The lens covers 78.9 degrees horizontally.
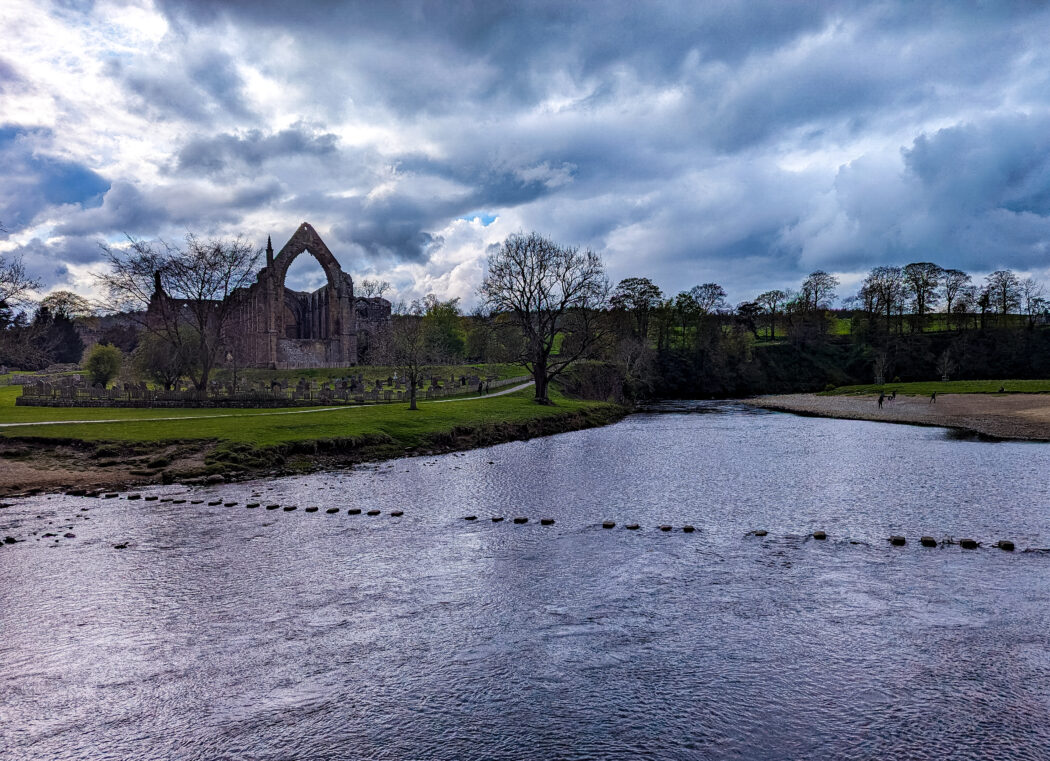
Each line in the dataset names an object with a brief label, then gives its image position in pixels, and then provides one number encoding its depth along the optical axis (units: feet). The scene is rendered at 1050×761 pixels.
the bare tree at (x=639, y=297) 331.77
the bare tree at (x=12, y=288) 97.91
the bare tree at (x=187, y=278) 150.92
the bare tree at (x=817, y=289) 401.70
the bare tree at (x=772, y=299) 436.76
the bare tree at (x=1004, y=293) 353.51
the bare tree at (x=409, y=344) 140.67
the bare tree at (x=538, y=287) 166.40
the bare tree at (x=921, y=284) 357.20
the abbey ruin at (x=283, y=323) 264.31
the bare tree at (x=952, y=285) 359.05
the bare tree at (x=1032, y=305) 355.46
